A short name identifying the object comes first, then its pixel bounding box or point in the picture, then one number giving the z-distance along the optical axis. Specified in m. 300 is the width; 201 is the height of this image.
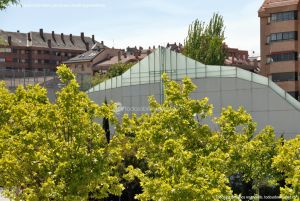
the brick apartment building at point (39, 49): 150.75
